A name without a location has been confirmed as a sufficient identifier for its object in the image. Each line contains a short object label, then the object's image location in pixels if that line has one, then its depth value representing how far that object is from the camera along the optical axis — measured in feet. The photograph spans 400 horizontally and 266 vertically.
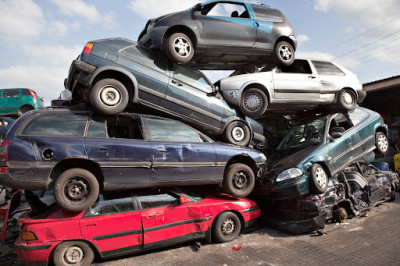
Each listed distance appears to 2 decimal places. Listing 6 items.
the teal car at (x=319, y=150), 16.31
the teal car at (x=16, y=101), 35.27
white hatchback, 19.06
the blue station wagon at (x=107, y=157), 11.51
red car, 11.53
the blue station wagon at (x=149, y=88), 14.42
